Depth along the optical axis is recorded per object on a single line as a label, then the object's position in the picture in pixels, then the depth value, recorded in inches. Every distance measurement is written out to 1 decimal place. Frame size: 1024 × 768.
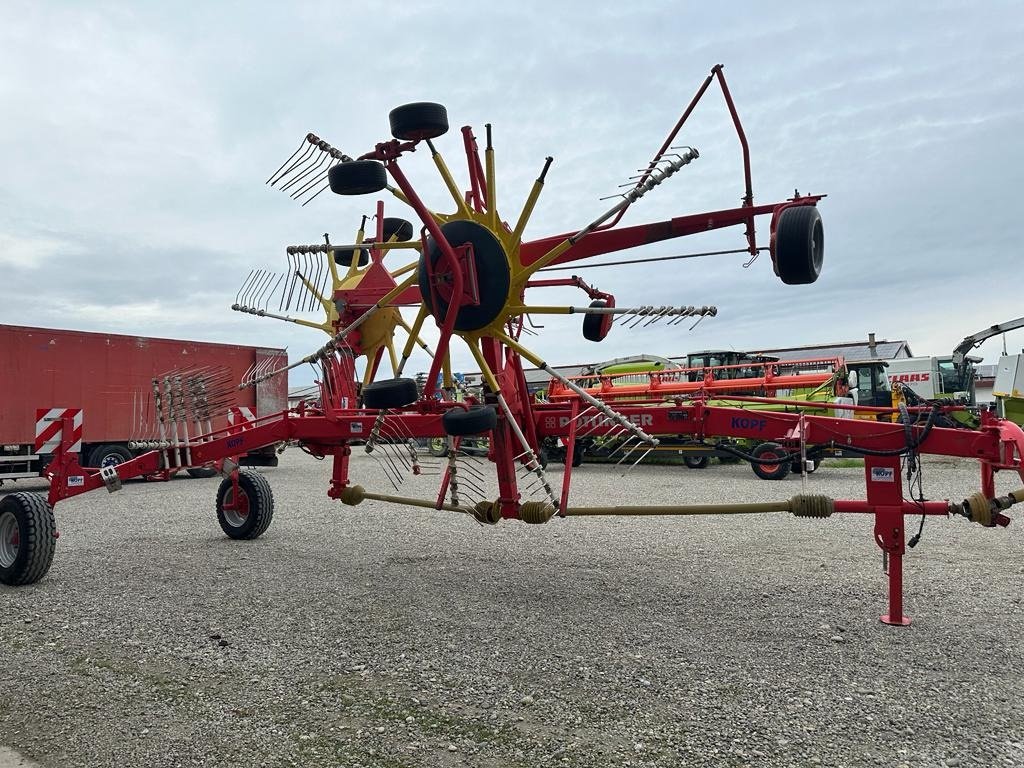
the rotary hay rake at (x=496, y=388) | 179.3
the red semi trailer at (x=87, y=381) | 526.3
